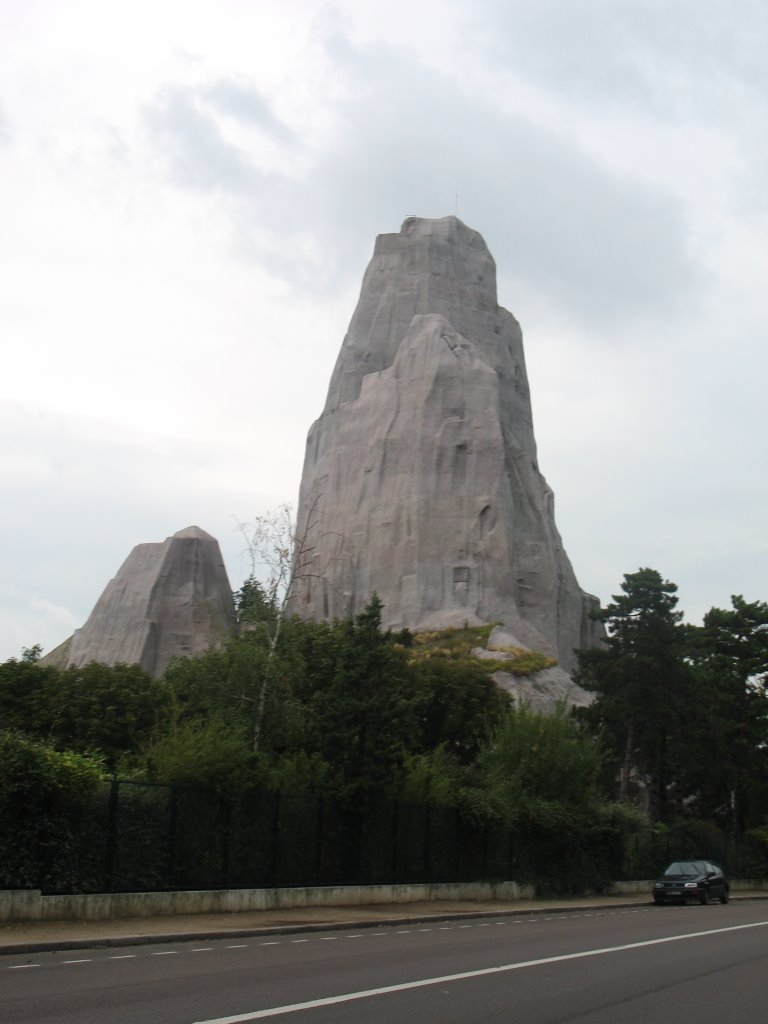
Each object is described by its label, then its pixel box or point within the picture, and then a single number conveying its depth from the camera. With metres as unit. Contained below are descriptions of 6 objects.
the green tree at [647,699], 48.91
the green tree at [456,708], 54.62
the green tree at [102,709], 45.22
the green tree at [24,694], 46.66
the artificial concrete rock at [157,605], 90.69
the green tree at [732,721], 49.34
